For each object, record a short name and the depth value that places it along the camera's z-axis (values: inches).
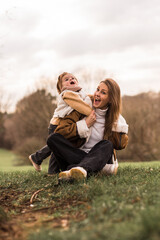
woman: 189.5
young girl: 195.6
